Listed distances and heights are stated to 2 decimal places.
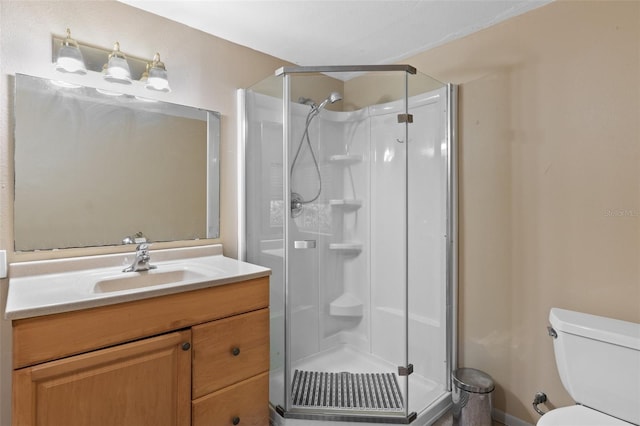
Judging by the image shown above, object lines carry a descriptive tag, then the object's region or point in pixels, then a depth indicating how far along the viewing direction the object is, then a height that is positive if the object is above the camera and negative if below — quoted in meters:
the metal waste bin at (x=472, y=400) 1.74 -1.01
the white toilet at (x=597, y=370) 1.28 -0.66
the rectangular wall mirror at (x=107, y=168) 1.43 +0.22
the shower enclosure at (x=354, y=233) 1.83 -0.13
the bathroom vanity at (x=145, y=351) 1.03 -0.50
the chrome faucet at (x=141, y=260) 1.57 -0.24
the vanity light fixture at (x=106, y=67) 1.47 +0.69
